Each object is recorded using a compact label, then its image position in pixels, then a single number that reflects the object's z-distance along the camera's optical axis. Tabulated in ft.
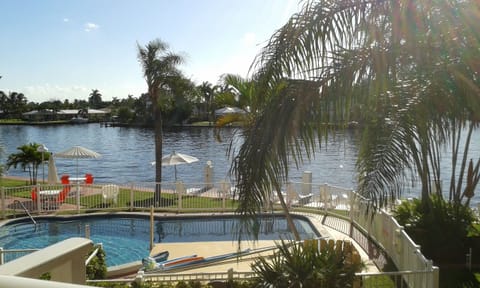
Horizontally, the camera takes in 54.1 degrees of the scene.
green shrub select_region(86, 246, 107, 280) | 25.97
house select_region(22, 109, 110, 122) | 366.43
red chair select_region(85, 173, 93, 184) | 61.32
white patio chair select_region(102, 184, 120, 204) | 51.52
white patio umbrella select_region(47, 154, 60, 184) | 60.18
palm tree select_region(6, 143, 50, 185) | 68.67
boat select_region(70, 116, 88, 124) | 364.05
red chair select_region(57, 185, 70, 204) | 49.79
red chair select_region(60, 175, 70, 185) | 60.80
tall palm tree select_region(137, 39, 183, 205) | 59.47
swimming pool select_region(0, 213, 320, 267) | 40.65
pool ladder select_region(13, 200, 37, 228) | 45.79
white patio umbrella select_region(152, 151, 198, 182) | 60.54
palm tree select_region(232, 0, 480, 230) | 15.60
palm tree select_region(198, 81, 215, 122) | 199.50
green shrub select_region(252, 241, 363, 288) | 17.01
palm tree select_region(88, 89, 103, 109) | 461.37
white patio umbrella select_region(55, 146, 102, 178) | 63.75
